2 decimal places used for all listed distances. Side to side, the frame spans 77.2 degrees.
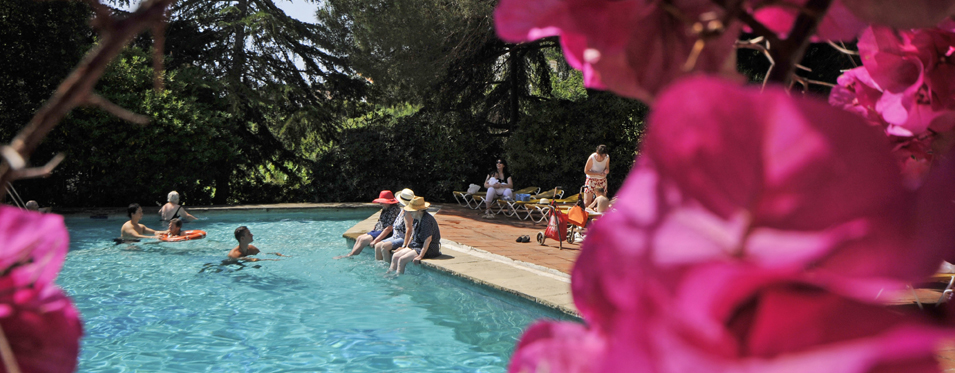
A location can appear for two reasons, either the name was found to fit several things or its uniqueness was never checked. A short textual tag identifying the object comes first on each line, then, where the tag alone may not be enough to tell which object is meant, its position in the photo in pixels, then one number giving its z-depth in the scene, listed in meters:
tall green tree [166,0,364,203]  17.78
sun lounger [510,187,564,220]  12.91
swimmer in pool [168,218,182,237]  10.23
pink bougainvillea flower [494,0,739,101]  0.32
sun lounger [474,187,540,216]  13.79
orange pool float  10.16
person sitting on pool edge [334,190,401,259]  9.57
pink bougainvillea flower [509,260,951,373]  0.19
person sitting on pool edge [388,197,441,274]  8.23
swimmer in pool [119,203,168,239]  10.01
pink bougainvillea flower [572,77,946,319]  0.21
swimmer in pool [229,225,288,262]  8.70
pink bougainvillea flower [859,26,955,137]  0.50
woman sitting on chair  13.72
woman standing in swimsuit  11.38
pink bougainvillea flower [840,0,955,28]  0.32
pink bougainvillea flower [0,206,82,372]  0.33
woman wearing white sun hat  8.97
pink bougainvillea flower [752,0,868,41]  0.35
